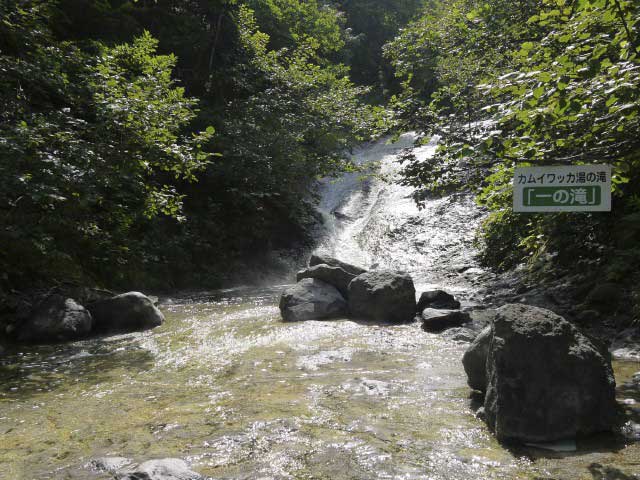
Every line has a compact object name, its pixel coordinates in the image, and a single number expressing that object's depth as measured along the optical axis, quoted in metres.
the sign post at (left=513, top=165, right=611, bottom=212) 3.90
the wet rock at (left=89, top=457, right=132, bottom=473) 3.94
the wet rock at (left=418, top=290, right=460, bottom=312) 10.00
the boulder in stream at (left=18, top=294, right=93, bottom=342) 8.48
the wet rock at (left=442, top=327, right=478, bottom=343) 8.09
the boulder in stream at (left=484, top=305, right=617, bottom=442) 4.25
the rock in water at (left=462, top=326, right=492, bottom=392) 5.29
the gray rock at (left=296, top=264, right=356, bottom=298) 10.95
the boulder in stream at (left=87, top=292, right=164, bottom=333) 9.41
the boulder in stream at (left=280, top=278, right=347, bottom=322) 9.82
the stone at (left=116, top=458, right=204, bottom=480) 3.57
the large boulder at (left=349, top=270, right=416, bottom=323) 9.73
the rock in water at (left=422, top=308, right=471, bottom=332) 8.88
